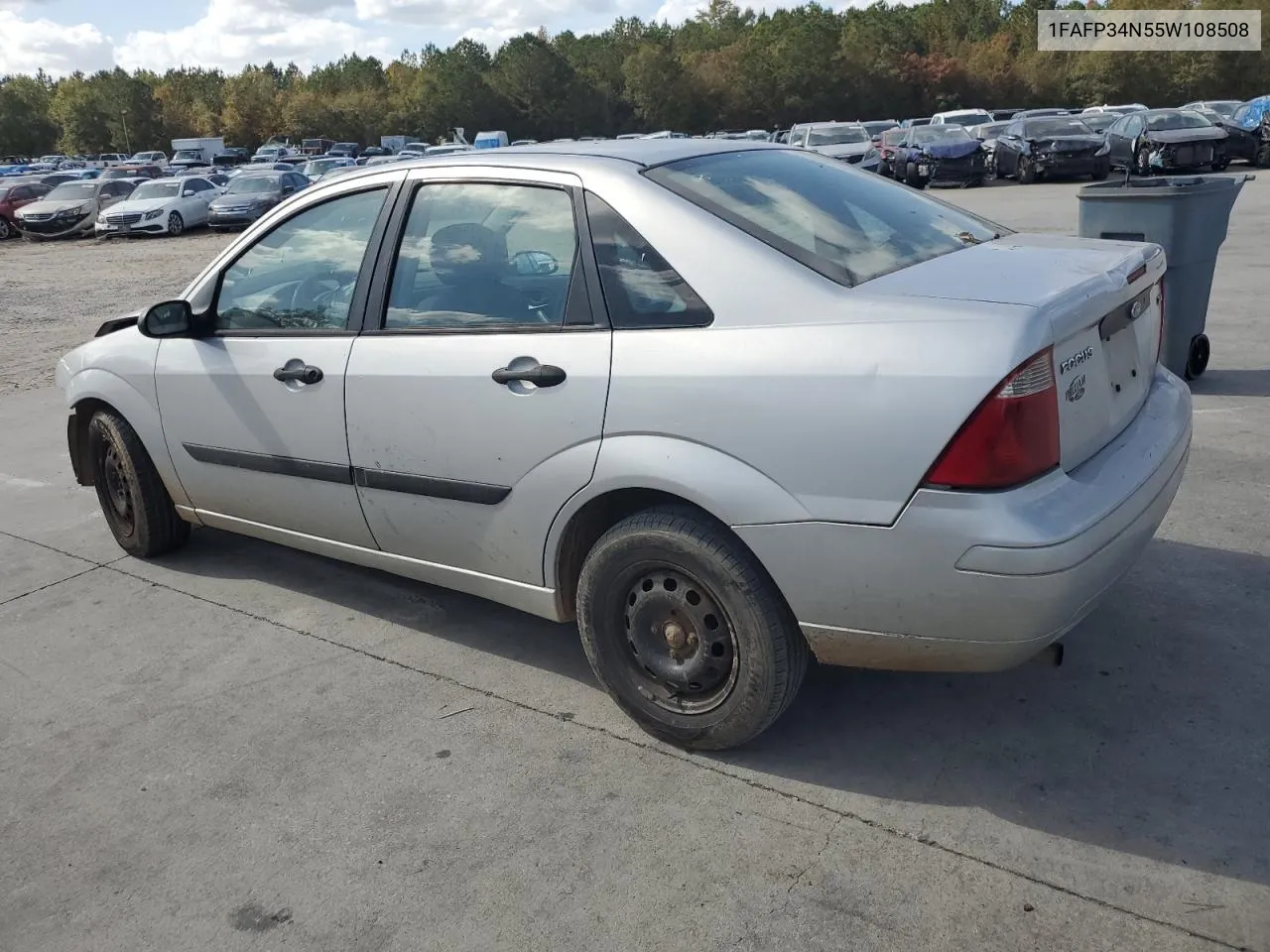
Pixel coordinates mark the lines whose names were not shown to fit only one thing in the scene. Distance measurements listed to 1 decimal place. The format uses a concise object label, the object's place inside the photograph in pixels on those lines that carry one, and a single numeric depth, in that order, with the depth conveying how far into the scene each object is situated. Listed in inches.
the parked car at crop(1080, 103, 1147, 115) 1252.3
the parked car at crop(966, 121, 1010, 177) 1096.2
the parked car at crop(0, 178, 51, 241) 1198.7
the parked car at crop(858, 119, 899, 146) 1417.8
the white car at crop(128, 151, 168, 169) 2226.9
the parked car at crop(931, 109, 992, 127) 1341.0
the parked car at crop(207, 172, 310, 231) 1086.4
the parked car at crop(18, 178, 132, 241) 1154.0
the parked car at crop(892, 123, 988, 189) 1063.0
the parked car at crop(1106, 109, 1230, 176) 941.2
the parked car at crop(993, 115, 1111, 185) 1019.9
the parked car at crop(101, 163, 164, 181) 1379.9
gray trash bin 255.3
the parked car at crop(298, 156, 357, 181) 1363.7
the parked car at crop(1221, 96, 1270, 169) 1046.3
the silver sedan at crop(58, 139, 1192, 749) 106.8
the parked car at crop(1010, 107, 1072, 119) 1294.2
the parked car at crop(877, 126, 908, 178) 1111.0
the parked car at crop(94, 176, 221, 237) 1095.0
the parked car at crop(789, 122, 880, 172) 1091.9
